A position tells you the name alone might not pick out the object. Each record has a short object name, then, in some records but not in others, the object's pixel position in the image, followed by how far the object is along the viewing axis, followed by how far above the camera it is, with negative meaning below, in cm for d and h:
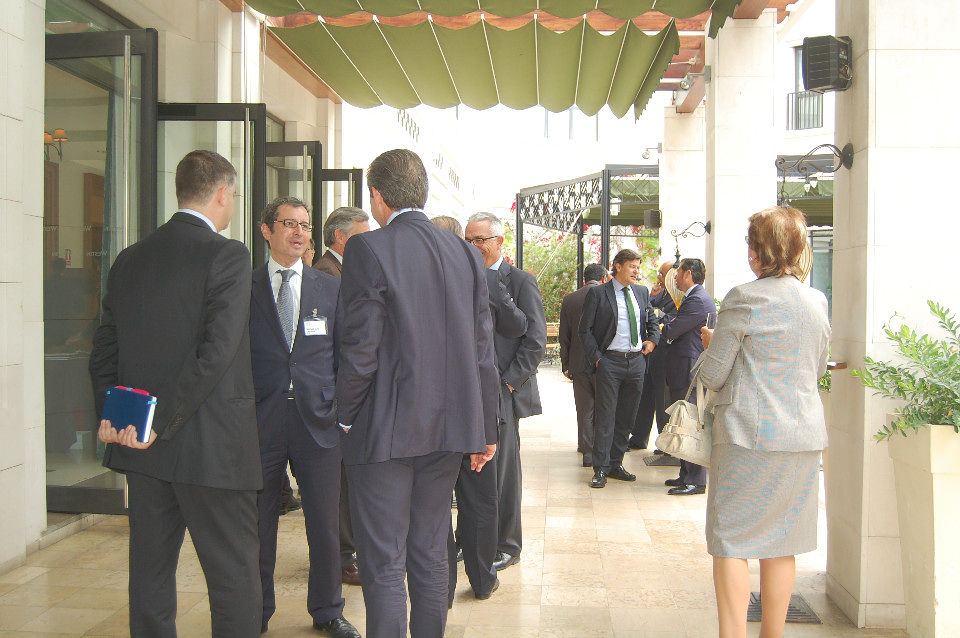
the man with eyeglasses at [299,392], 335 -29
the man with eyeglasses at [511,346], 415 -12
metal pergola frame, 1230 +208
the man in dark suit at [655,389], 766 -62
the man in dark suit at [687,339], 644 -13
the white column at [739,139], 761 +165
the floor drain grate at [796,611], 375 -129
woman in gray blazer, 298 -32
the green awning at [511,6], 550 +208
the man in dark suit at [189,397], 266 -25
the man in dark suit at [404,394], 264 -23
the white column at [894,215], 364 +47
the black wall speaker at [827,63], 380 +117
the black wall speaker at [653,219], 1233 +149
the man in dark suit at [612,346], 663 -19
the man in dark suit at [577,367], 750 -40
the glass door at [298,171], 785 +146
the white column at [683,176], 1168 +203
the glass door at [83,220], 511 +61
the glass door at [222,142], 577 +126
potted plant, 314 -54
